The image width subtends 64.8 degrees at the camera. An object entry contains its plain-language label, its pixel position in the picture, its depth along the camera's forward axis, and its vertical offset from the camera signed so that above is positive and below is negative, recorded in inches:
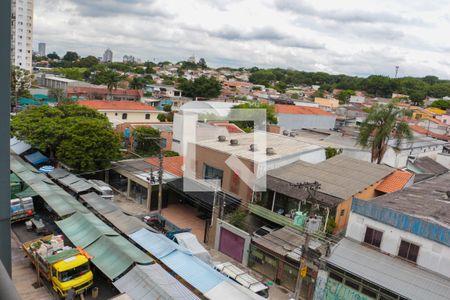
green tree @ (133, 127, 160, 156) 1286.9 -240.3
